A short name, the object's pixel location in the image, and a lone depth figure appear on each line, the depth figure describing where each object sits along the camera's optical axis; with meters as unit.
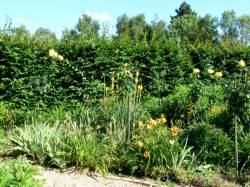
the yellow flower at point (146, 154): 4.40
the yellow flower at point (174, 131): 4.61
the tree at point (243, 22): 40.65
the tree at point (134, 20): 39.45
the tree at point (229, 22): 40.91
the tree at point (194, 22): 30.70
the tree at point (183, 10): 43.03
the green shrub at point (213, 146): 4.72
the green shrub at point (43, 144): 4.66
